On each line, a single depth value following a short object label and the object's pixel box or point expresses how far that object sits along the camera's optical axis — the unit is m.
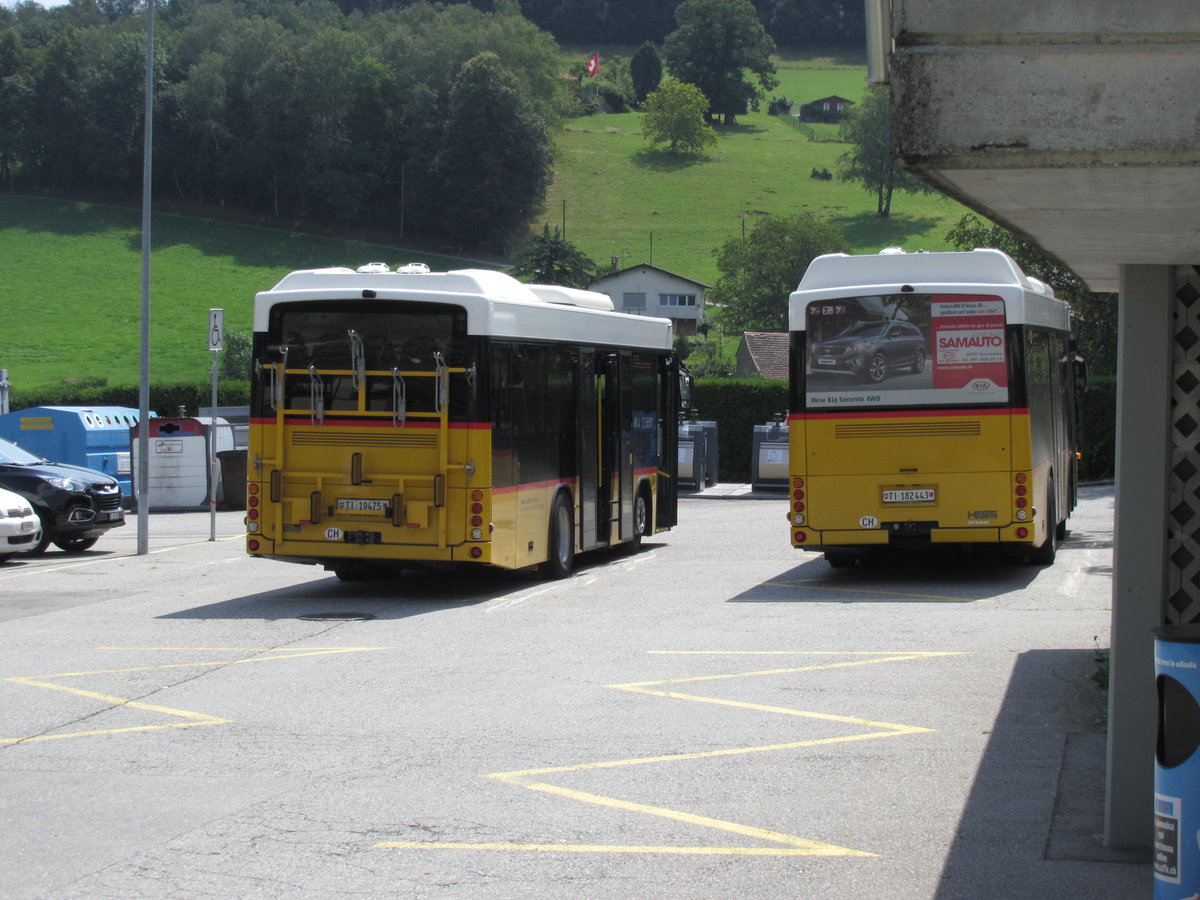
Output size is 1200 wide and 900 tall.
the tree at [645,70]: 163.88
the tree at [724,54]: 151.25
